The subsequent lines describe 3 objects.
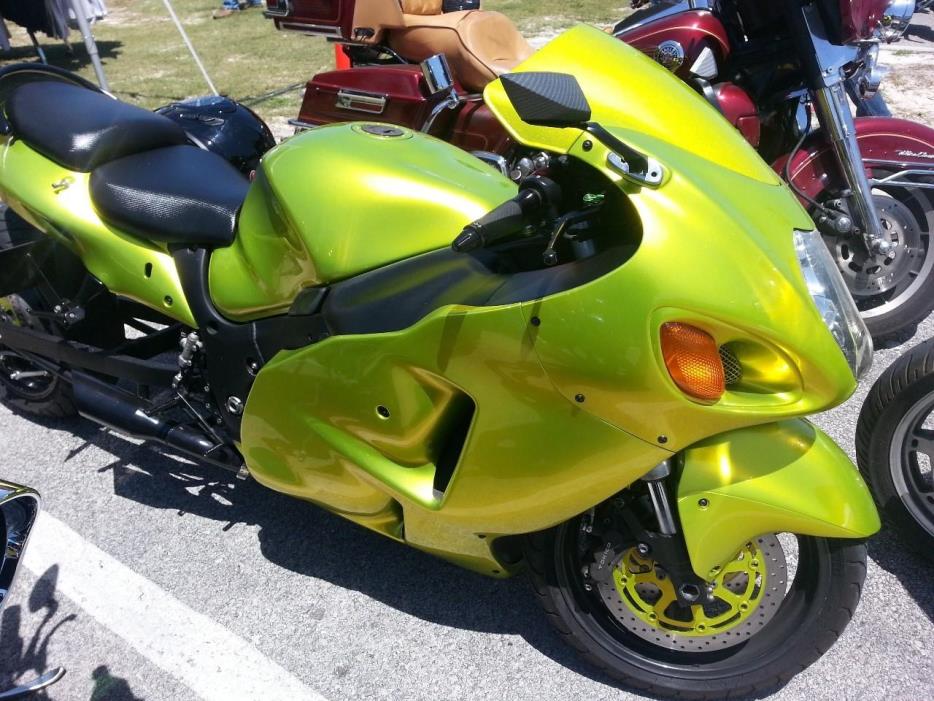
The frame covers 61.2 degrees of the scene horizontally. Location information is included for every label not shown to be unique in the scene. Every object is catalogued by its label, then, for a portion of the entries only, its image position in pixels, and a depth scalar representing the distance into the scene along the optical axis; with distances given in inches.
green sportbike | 55.7
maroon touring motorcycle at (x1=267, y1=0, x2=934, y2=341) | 127.0
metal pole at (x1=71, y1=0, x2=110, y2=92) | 232.7
